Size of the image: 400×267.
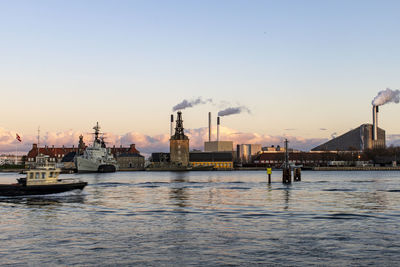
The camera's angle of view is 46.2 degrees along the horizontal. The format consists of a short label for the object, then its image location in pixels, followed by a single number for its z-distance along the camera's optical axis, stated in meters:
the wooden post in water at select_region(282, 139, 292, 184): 95.12
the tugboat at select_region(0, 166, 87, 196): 60.64
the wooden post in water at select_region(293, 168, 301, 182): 105.50
